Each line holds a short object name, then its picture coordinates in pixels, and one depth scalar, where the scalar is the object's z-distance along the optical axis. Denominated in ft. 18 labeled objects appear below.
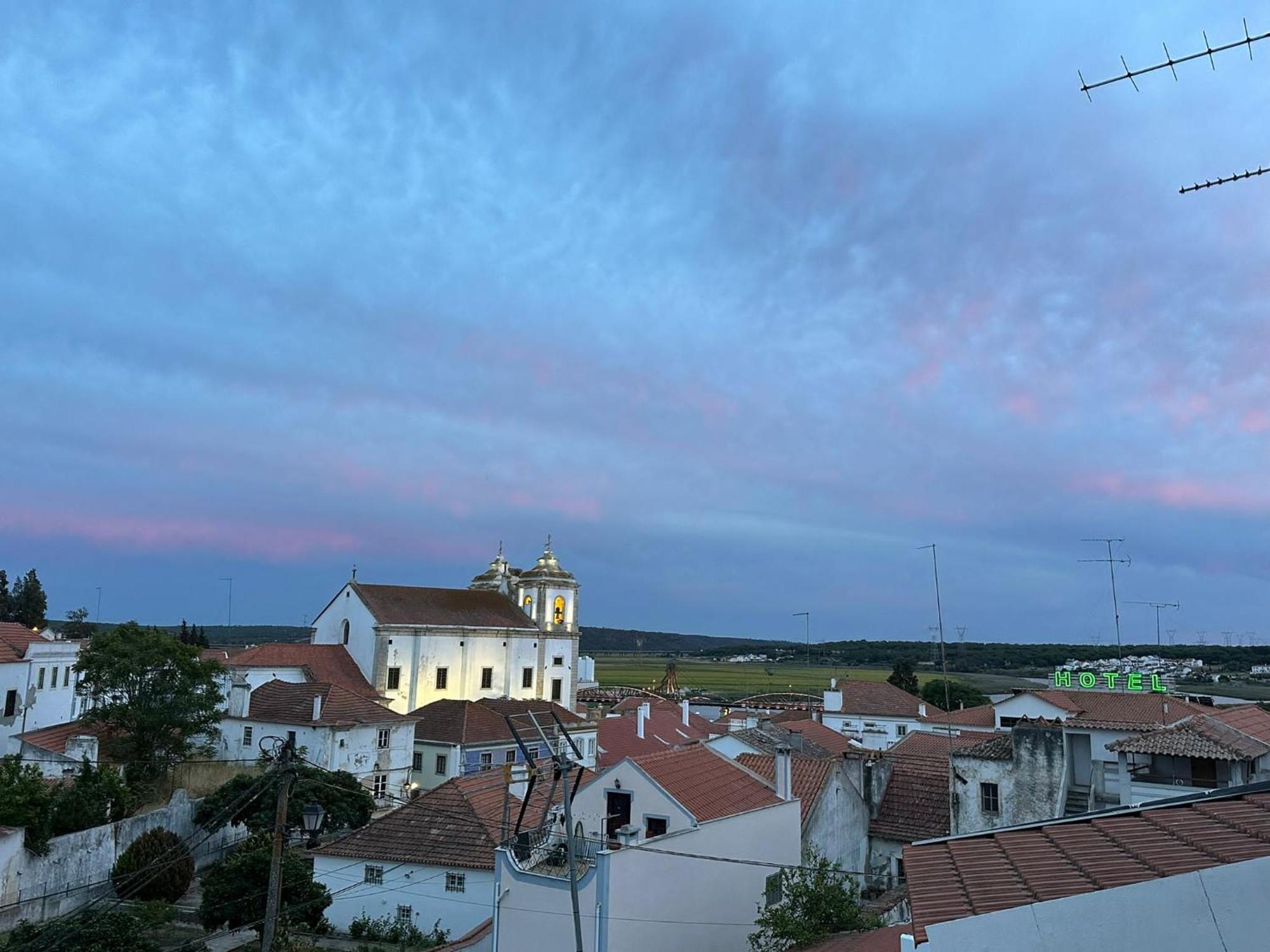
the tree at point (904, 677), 347.56
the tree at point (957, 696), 346.54
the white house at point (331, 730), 153.58
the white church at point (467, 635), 231.71
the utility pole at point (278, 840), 53.57
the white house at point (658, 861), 72.38
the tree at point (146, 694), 138.82
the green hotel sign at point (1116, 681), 150.92
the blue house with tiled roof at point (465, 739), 178.81
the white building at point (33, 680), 152.46
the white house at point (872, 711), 238.68
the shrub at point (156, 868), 100.63
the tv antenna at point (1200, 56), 27.43
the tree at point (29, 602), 283.59
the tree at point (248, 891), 91.81
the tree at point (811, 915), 74.08
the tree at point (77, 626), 299.58
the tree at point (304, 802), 121.19
